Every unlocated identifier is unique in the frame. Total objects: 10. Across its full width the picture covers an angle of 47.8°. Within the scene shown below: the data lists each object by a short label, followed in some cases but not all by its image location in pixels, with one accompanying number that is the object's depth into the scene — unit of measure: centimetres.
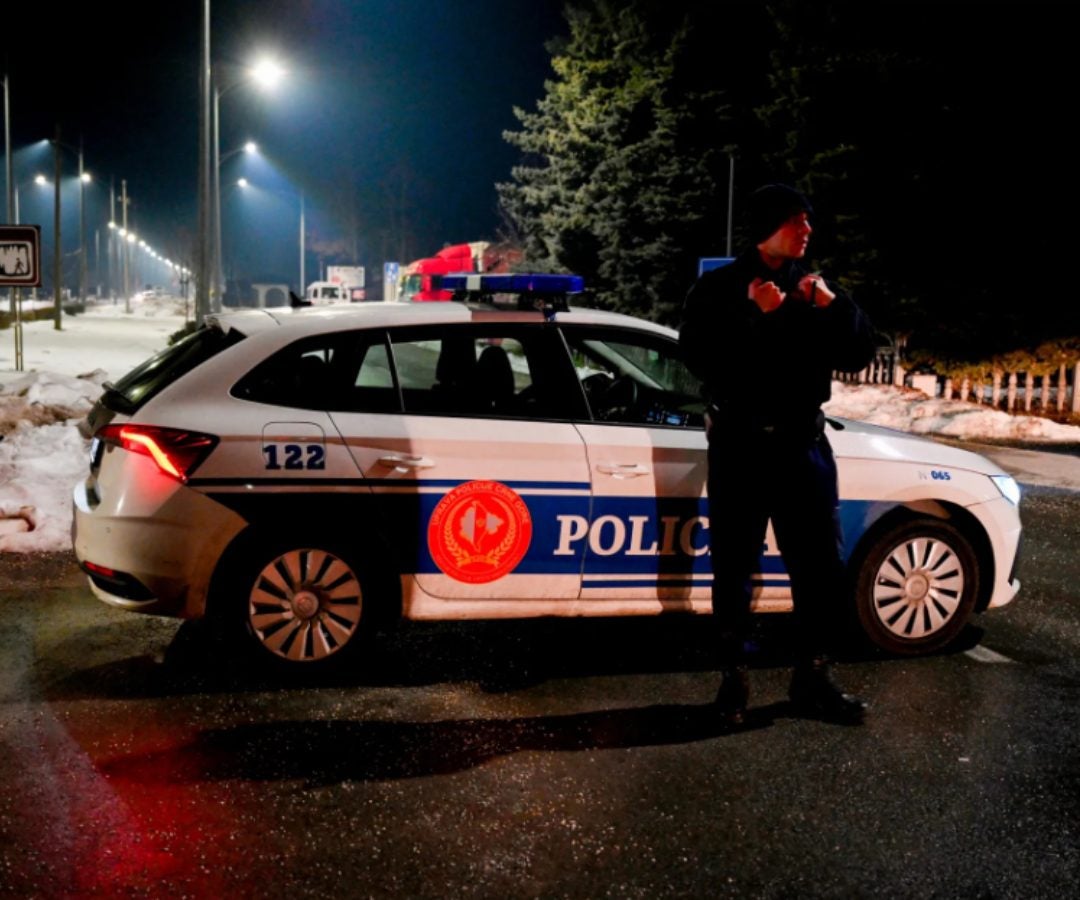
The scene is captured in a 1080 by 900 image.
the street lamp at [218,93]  2108
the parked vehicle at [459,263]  4256
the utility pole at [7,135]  3208
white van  5991
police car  471
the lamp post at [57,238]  3731
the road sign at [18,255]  1389
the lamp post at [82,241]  5284
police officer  426
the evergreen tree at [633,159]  2888
